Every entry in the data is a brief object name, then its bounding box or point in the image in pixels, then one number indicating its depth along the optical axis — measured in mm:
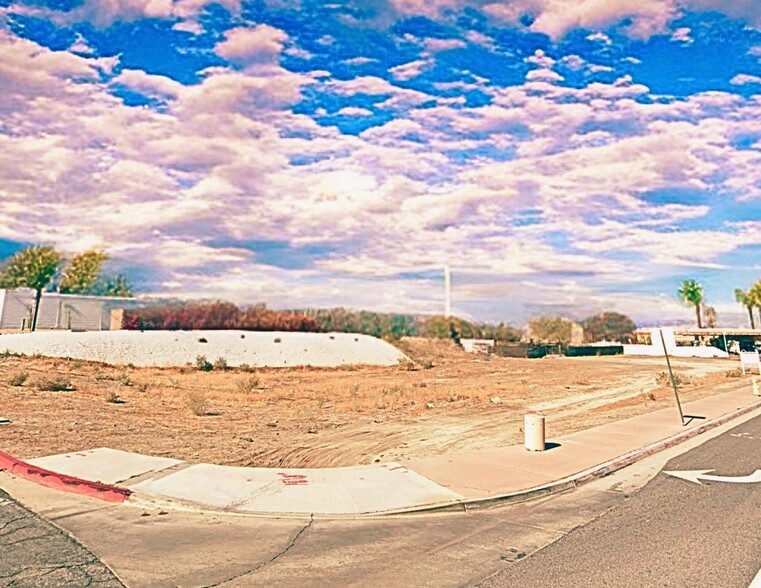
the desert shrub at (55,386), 21062
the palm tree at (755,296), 96562
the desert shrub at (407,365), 49075
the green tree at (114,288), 81012
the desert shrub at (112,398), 19422
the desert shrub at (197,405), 17608
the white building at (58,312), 54875
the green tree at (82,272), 68750
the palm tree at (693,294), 102312
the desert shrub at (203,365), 40419
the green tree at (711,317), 112962
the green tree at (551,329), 110625
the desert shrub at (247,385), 27303
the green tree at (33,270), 52656
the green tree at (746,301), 99062
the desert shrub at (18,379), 21523
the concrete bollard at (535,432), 11336
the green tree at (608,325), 137562
